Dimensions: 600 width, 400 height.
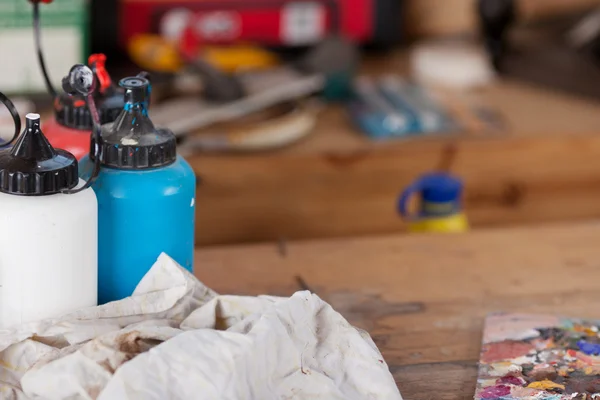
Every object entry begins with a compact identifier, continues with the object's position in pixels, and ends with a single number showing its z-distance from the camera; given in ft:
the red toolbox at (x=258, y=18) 8.71
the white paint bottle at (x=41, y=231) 4.44
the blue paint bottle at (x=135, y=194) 4.65
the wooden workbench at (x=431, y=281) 5.01
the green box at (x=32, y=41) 7.33
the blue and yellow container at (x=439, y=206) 6.33
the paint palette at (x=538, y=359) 4.70
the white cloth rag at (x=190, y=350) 4.34
